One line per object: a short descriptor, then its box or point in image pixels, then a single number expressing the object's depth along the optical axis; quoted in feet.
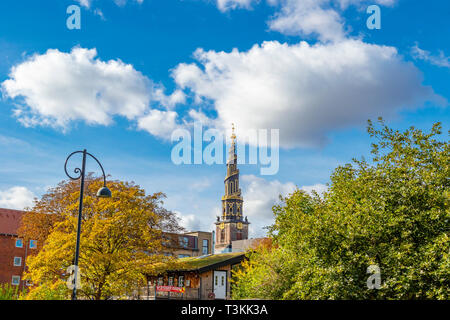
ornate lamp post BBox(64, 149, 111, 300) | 64.59
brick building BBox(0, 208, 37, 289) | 223.51
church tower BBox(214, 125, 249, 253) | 531.50
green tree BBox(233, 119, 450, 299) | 67.92
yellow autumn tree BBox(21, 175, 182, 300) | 94.73
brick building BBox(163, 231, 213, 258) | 274.36
